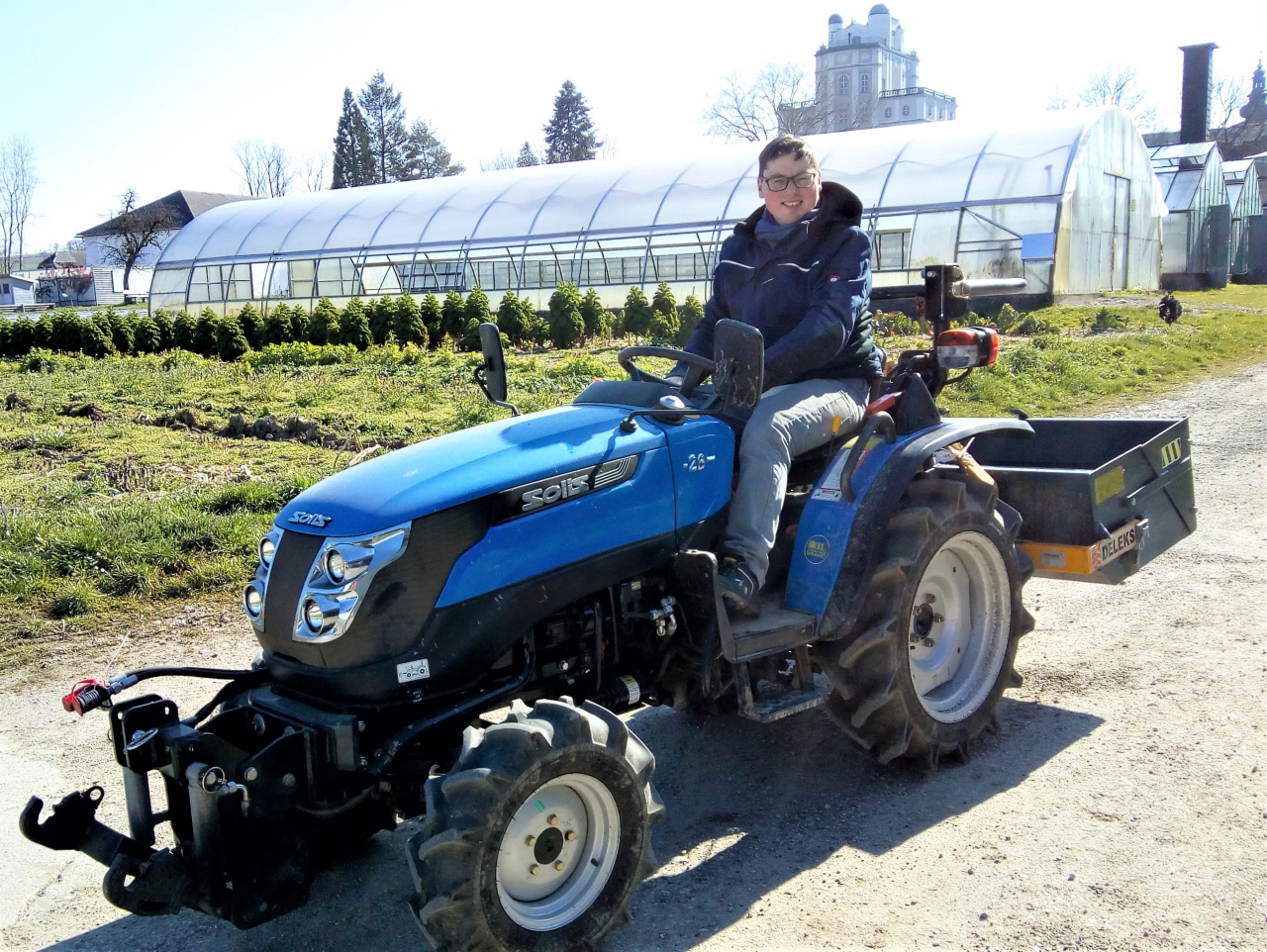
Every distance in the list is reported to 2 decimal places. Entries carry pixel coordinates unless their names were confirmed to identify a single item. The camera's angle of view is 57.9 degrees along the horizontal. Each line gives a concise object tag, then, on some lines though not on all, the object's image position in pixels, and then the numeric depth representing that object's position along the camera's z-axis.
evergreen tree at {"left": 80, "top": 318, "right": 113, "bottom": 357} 20.17
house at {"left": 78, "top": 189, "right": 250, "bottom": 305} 64.39
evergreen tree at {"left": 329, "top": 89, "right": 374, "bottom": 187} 71.88
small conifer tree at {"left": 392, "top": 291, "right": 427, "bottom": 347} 19.83
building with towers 98.94
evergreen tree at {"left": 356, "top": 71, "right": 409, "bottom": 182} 72.88
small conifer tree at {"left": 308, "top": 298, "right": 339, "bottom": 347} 20.33
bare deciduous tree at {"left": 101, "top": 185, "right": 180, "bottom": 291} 62.44
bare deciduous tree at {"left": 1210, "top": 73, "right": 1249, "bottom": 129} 69.62
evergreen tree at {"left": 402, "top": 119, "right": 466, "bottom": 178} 73.56
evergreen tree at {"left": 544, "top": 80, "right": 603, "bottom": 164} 73.88
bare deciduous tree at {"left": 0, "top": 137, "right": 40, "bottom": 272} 91.50
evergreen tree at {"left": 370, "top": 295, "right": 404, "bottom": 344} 20.12
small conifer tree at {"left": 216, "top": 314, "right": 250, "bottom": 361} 19.83
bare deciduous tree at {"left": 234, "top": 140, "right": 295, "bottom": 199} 87.62
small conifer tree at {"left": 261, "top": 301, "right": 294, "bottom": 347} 20.41
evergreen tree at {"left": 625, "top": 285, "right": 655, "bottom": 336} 20.89
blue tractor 2.87
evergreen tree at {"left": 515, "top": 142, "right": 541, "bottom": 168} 80.75
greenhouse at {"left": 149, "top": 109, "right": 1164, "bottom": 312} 22.86
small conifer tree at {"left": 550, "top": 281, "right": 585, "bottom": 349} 20.09
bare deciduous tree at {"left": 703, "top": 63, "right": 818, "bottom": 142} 64.50
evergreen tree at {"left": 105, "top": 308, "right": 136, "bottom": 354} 20.73
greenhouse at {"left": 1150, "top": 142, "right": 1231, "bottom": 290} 34.41
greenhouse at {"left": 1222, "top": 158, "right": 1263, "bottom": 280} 40.09
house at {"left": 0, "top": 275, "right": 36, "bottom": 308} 69.12
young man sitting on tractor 3.71
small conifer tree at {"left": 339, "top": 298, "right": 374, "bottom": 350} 20.02
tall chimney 46.09
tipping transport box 4.69
